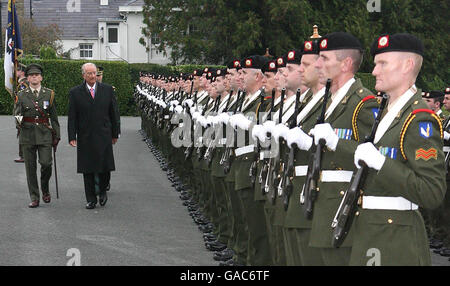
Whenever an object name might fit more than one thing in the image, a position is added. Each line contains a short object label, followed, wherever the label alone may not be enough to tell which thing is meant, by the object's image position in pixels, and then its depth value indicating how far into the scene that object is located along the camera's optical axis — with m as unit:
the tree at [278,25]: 39.44
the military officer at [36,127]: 10.40
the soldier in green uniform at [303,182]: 4.62
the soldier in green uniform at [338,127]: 4.10
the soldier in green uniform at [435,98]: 10.20
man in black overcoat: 10.43
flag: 16.50
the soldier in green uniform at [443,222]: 8.19
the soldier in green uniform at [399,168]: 3.58
